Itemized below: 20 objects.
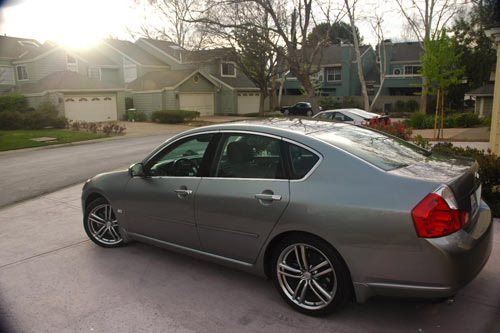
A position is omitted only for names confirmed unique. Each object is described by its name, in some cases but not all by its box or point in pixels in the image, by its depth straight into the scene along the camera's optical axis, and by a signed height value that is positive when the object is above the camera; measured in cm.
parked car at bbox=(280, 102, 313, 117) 4231 -19
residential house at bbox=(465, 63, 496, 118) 2933 +57
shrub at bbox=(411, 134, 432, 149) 820 -72
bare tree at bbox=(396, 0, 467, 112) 2881 +639
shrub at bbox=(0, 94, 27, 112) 2850 +45
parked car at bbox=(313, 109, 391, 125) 1838 -41
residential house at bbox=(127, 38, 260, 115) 3444 +205
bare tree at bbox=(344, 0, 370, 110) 2502 +565
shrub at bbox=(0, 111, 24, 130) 2469 -65
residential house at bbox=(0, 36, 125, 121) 3005 +253
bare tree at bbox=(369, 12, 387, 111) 3267 +631
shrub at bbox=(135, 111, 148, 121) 3397 -63
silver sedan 297 -84
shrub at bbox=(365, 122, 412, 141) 1058 -61
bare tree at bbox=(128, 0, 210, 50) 2337 +673
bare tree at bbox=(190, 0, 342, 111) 2203 +487
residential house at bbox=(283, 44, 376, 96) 5031 +433
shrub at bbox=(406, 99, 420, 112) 4306 +14
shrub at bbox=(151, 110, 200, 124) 3073 -58
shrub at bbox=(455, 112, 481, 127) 2473 -83
